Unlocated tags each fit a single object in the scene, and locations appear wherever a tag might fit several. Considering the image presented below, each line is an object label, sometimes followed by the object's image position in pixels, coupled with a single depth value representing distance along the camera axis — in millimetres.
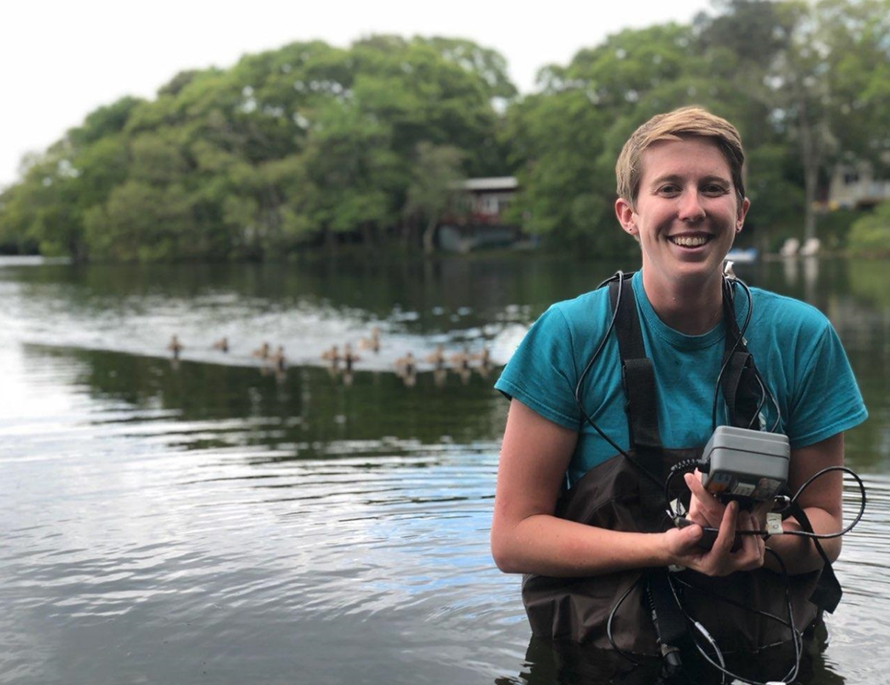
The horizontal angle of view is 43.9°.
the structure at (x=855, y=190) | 78125
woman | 3227
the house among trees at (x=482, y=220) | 87188
